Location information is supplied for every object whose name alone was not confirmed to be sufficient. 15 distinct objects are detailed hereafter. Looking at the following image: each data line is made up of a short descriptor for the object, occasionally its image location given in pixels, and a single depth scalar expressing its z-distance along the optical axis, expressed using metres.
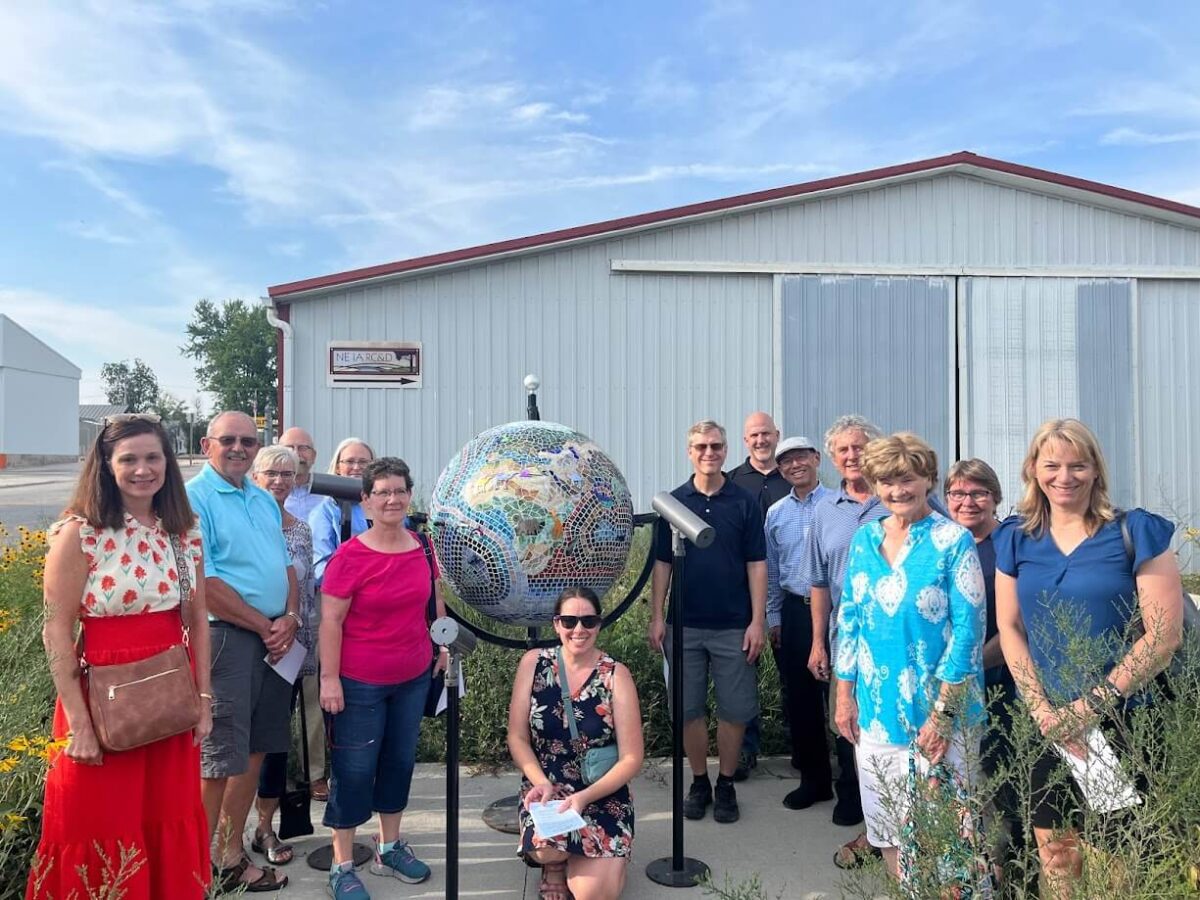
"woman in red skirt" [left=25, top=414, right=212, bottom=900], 2.58
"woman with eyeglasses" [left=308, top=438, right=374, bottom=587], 4.35
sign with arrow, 9.85
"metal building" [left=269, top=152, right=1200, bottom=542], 10.10
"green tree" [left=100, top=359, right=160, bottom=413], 84.14
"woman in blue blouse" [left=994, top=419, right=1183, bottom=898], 2.49
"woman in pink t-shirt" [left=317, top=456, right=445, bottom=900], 3.34
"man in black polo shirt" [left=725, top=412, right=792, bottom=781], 4.77
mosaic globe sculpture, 3.39
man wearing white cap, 4.25
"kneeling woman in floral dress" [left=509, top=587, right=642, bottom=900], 3.20
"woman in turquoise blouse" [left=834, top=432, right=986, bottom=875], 2.82
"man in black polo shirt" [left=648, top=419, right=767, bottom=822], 4.05
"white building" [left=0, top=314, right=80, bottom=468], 56.34
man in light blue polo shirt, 3.31
